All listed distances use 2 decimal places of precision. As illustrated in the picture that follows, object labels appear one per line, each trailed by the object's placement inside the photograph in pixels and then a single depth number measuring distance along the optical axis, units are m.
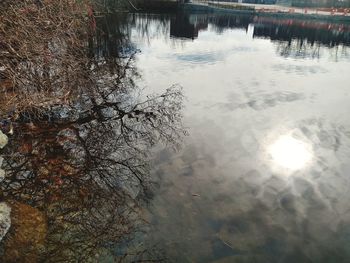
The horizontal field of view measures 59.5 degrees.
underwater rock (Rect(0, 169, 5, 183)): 8.57
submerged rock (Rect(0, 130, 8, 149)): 9.86
